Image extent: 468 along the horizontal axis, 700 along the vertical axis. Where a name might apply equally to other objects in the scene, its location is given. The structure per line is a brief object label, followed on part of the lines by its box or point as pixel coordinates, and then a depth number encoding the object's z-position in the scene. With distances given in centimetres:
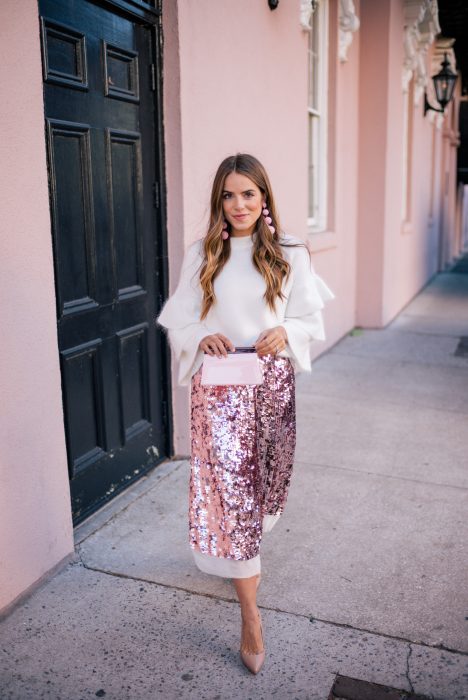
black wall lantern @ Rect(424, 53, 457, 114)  1112
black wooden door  305
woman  241
